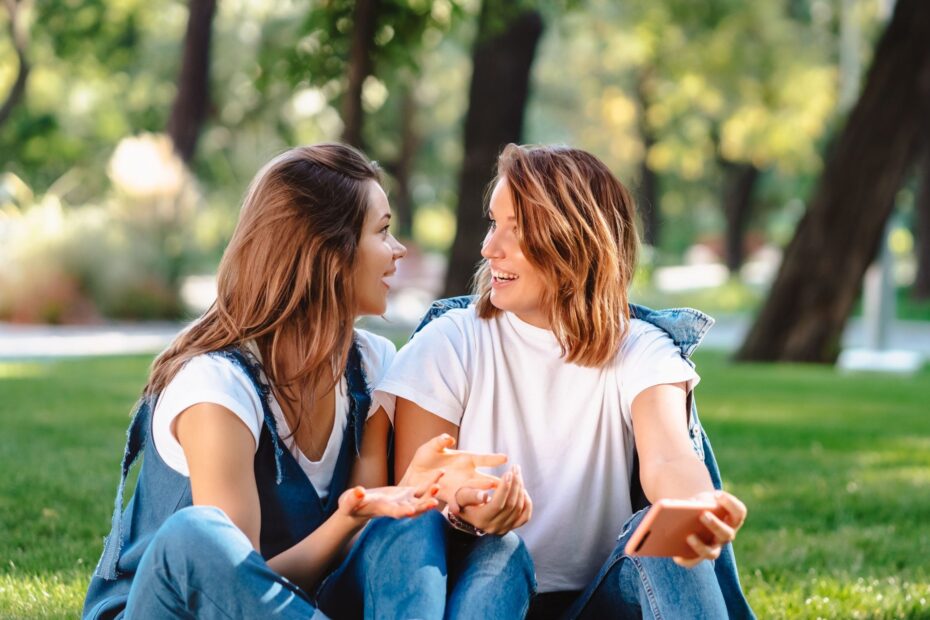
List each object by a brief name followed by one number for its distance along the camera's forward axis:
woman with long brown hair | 2.63
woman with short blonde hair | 3.12
